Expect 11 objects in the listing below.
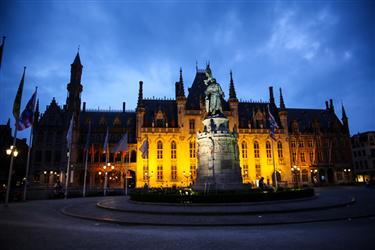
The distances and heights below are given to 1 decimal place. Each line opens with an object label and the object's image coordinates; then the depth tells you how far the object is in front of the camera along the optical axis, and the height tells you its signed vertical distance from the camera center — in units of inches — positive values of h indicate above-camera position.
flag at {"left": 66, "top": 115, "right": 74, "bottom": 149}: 1159.3 +175.6
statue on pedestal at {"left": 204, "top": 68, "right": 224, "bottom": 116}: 951.6 +282.6
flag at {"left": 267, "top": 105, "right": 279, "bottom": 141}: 1119.0 +202.9
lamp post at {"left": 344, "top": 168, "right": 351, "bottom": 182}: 2328.0 -47.2
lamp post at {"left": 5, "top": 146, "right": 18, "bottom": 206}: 767.1 +68.7
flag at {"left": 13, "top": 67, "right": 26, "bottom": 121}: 802.8 +230.6
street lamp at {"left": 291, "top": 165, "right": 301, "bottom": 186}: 2149.4 -28.1
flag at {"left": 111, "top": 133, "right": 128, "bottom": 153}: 1320.1 +140.6
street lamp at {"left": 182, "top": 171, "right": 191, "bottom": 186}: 1947.3 -41.4
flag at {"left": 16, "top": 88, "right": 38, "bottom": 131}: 834.1 +200.4
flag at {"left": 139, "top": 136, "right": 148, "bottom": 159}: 1298.0 +121.0
